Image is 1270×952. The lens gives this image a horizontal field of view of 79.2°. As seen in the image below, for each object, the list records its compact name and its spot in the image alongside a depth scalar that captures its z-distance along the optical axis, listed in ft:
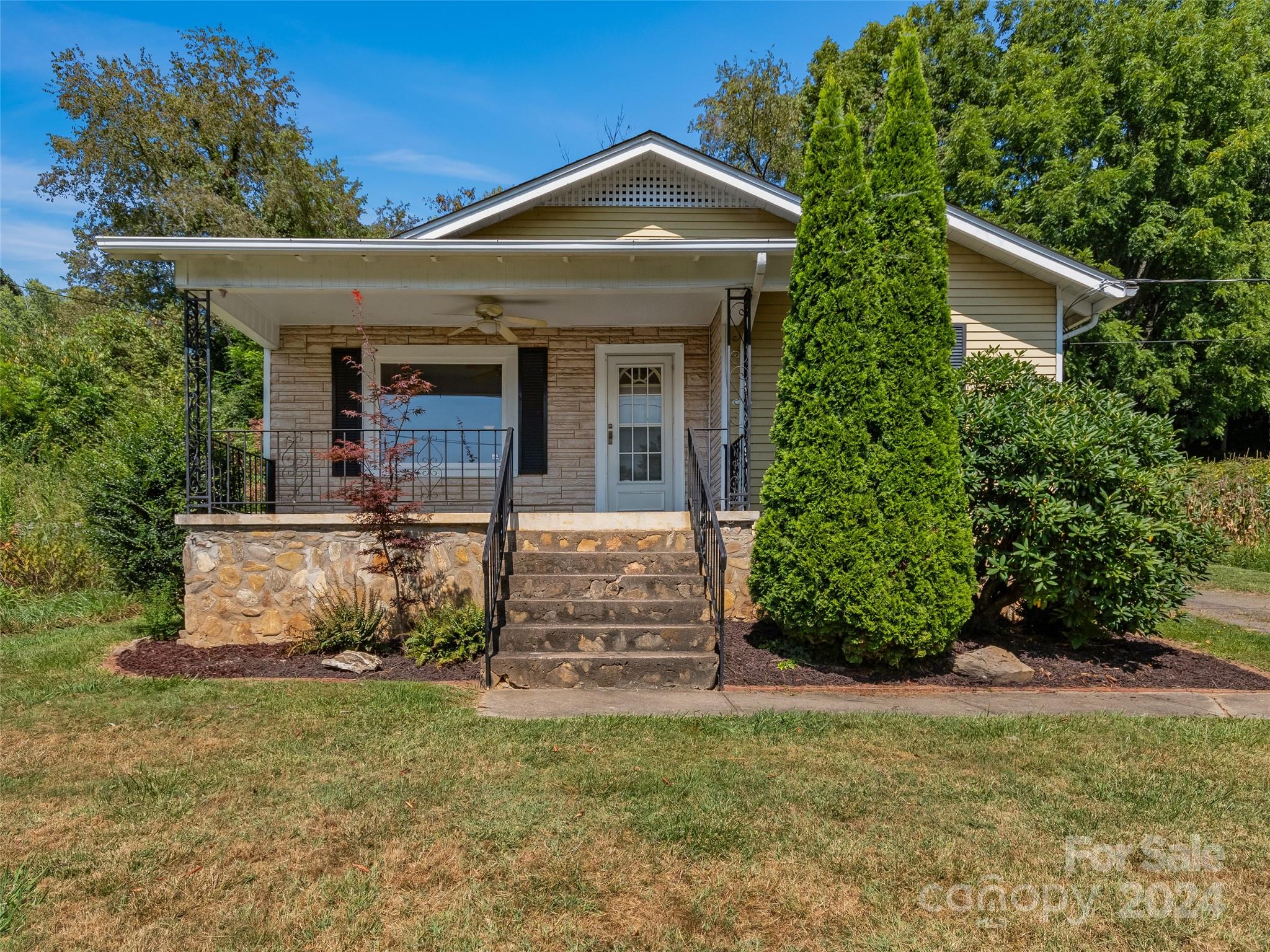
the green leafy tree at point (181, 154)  62.69
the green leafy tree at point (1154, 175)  54.75
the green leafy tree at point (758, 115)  70.33
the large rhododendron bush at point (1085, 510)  18.04
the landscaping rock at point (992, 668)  18.62
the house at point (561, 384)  20.17
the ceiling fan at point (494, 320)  25.79
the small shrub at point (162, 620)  21.75
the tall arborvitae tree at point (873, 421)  17.90
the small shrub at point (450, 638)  19.08
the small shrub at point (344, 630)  19.97
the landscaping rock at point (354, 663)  18.62
